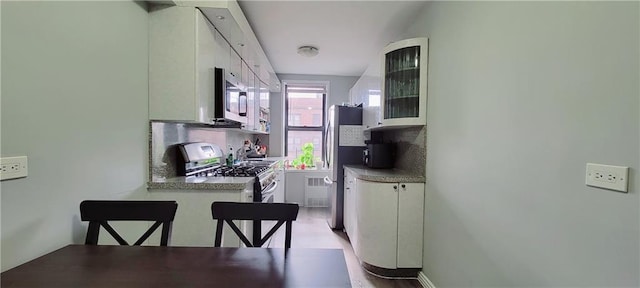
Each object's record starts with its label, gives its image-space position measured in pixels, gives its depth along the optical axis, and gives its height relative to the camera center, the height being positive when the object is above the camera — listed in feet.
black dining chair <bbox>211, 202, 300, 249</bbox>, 4.62 -1.32
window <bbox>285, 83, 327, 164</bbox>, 17.22 +1.04
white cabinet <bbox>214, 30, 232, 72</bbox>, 7.48 +2.33
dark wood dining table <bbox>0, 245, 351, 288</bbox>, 3.23 -1.74
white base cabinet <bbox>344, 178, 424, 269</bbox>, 7.82 -2.45
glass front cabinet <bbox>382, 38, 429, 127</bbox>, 7.80 +1.58
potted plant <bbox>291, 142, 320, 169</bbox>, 16.70 -1.49
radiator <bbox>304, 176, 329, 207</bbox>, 16.15 -3.22
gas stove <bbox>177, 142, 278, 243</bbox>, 7.77 -1.17
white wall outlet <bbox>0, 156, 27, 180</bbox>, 3.50 -0.49
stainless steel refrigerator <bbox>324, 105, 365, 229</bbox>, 11.89 -0.27
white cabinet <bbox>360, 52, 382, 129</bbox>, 9.26 +1.48
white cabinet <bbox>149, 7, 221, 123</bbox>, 6.38 +1.63
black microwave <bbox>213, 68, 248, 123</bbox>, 7.36 +1.02
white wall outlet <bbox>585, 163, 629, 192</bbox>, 2.85 -0.40
